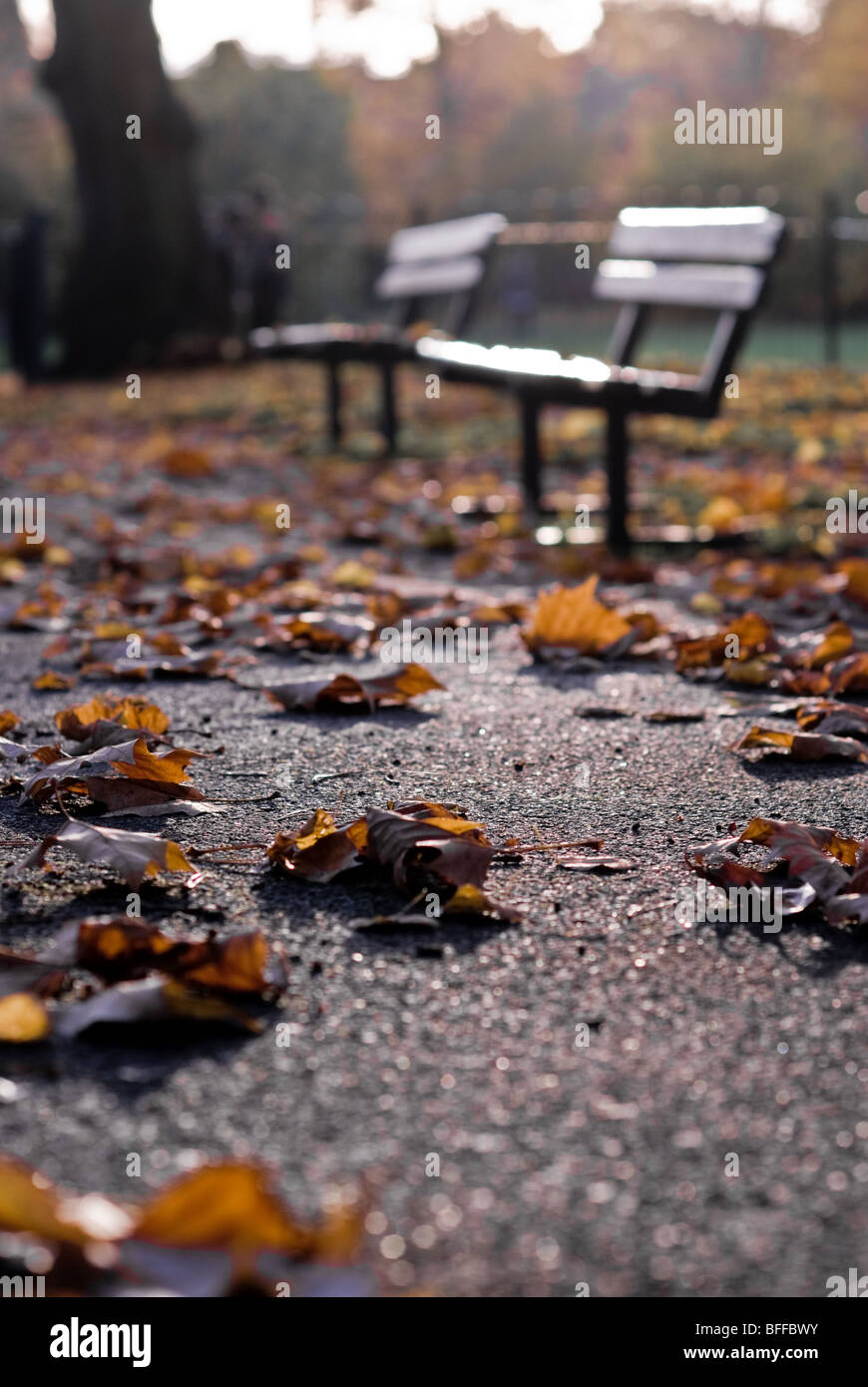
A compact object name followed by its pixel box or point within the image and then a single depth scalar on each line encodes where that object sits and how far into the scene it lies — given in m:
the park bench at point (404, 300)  8.25
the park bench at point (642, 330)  5.47
